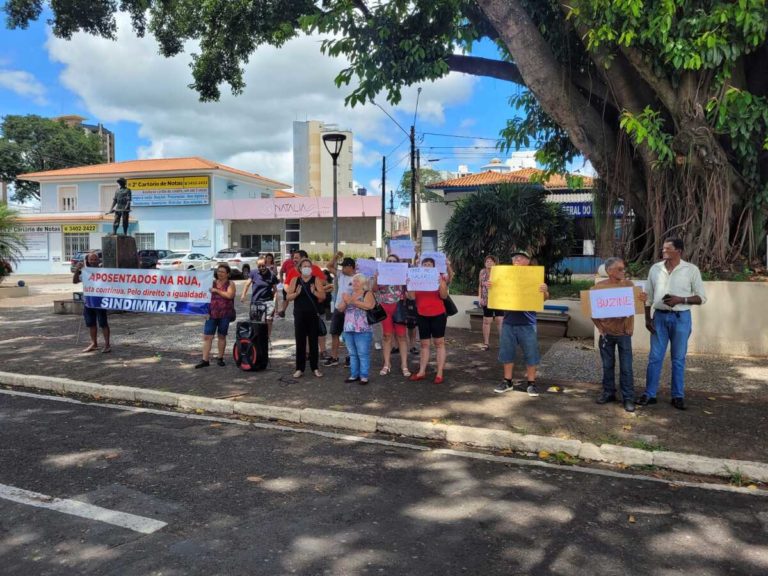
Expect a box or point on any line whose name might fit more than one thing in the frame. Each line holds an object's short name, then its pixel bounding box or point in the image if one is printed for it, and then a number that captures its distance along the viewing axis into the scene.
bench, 11.31
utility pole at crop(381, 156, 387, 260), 34.81
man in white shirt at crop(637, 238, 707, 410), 6.09
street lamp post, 11.00
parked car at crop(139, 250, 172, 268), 32.88
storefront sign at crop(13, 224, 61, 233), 41.19
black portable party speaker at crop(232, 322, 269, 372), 8.38
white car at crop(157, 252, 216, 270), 32.28
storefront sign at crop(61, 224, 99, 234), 40.46
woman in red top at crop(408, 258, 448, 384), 7.48
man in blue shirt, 6.81
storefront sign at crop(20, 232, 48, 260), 41.47
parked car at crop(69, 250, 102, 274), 33.96
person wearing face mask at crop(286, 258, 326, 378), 7.87
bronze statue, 15.81
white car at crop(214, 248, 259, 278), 32.44
